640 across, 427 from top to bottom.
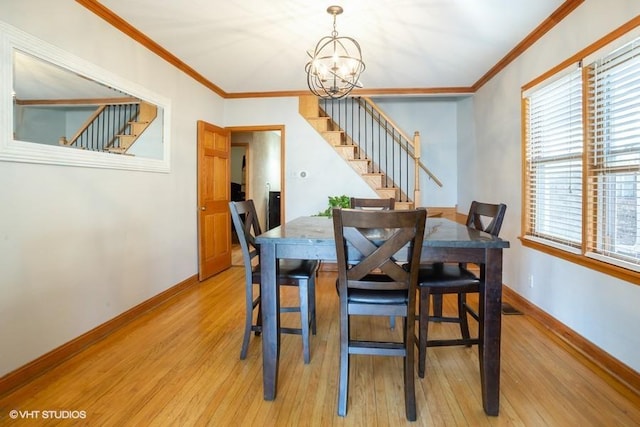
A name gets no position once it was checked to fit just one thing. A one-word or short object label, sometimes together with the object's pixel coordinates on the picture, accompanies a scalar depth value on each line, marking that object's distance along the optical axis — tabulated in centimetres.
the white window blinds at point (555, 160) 257
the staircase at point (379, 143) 573
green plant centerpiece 467
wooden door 430
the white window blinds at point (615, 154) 202
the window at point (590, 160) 206
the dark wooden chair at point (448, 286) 197
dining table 171
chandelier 255
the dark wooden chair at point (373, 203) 317
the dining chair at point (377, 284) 156
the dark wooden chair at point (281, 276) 220
